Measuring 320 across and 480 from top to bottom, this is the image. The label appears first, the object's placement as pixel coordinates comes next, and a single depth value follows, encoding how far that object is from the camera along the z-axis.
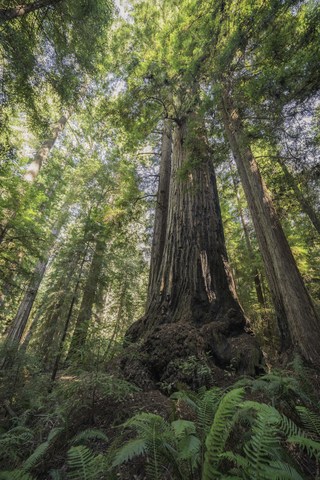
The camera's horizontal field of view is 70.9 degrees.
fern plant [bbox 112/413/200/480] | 1.30
